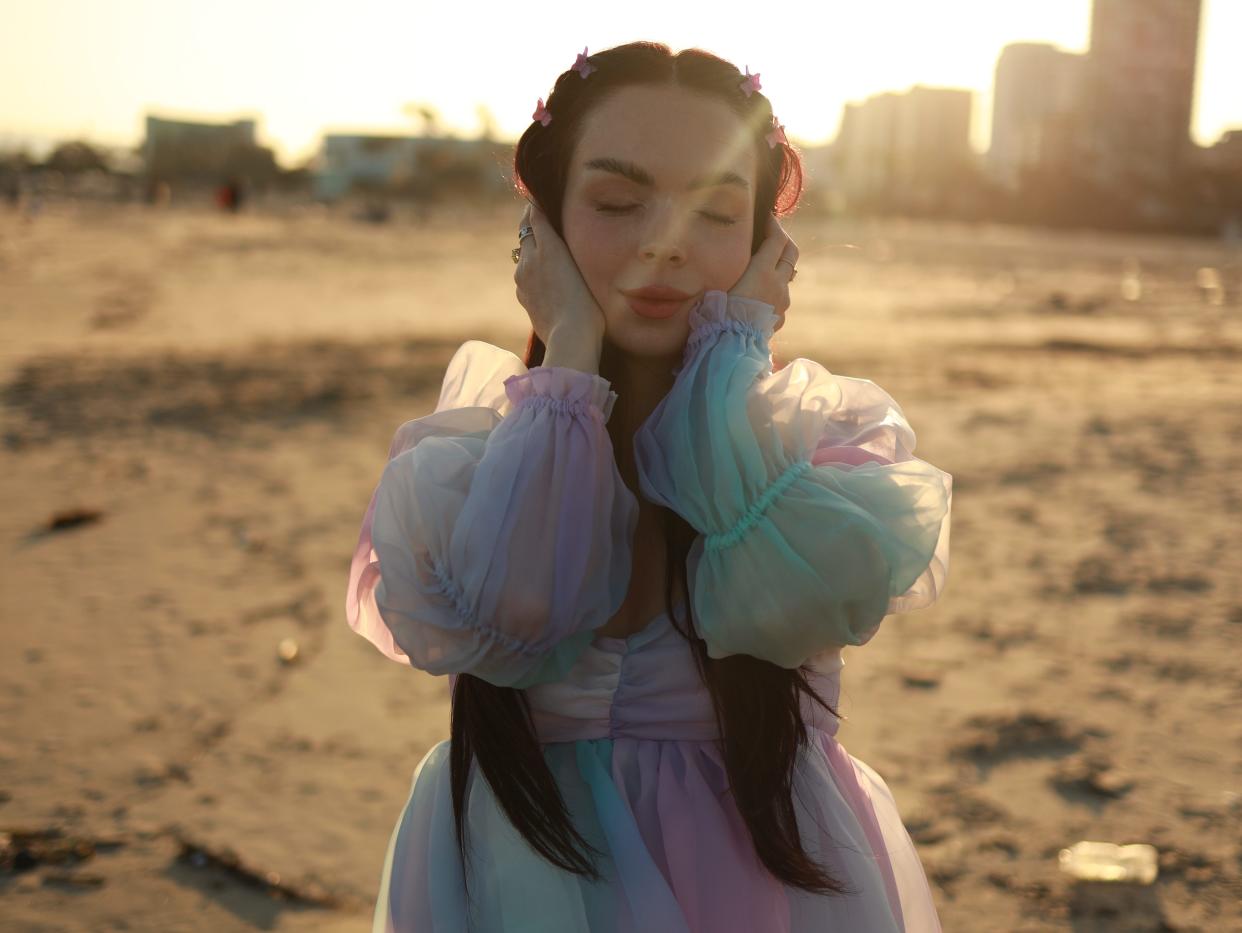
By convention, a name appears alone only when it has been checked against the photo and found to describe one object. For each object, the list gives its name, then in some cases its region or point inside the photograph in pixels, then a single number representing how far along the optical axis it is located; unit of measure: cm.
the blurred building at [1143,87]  6662
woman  142
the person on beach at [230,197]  4738
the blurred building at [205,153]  8844
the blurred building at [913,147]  7775
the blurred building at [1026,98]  7294
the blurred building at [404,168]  7575
